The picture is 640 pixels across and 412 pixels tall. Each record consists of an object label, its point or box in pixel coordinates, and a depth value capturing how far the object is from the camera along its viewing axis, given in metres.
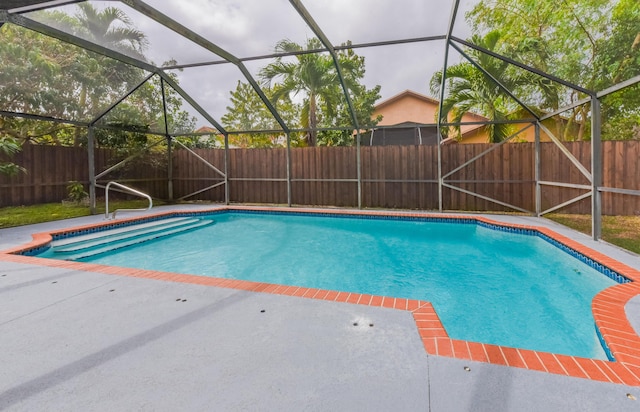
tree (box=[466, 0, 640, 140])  7.23
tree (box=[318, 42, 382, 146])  9.55
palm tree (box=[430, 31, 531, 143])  8.52
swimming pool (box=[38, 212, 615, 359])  3.22
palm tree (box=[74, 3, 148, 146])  5.73
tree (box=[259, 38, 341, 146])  9.50
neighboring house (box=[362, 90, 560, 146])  11.86
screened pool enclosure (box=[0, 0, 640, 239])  6.02
